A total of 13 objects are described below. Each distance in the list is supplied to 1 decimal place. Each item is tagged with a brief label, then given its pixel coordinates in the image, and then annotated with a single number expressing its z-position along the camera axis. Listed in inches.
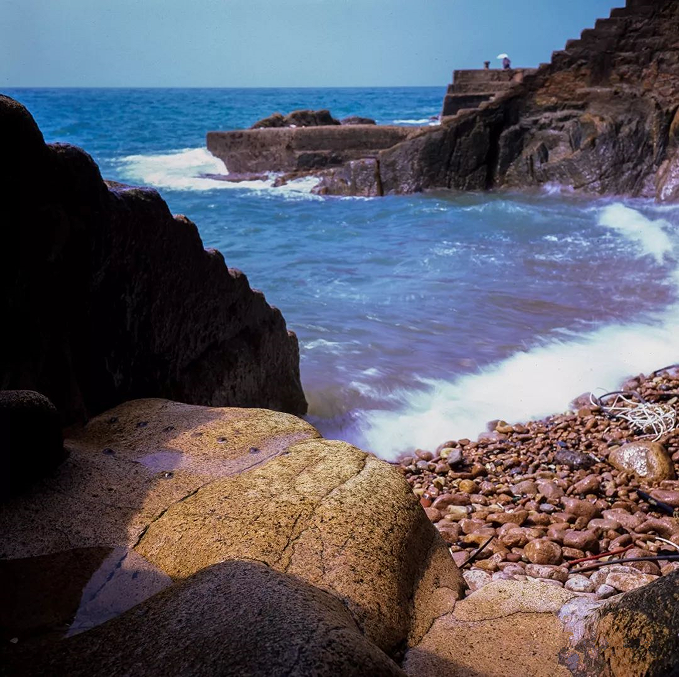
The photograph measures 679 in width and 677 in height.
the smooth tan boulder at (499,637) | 77.4
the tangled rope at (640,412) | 205.5
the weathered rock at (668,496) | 159.0
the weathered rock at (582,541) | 145.2
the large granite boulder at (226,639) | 56.3
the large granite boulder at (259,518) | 86.9
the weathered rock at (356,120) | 1139.3
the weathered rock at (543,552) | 141.3
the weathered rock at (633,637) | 66.6
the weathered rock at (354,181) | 701.9
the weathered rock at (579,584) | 119.2
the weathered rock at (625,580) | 116.7
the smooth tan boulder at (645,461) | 175.6
